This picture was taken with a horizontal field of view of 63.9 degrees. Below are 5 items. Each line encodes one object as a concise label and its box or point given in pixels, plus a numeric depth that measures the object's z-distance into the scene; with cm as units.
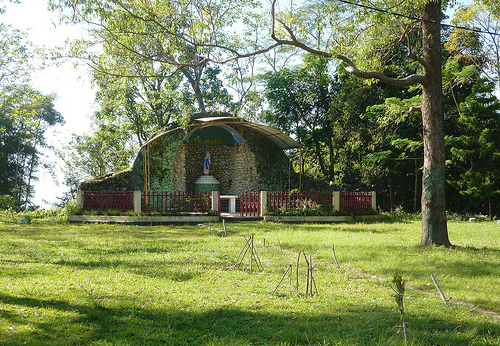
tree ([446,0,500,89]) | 1789
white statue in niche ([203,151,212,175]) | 2147
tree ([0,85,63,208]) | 3200
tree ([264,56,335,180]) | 2384
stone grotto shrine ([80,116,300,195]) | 1944
